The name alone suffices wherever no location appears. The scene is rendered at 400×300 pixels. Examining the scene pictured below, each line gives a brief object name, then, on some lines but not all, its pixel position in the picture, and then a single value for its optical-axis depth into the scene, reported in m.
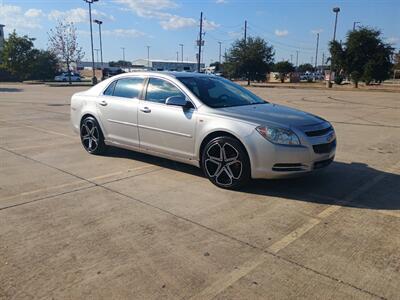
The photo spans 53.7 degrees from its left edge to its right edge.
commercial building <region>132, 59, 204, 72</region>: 151.05
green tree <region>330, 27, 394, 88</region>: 38.47
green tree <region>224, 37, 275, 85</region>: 50.25
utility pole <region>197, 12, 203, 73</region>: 51.58
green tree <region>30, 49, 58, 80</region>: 52.84
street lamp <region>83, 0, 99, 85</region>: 41.06
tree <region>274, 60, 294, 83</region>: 66.38
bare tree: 47.97
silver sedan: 4.99
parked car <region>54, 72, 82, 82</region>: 55.06
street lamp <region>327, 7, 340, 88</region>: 40.43
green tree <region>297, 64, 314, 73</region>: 129.50
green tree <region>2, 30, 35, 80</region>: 50.06
